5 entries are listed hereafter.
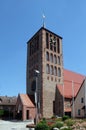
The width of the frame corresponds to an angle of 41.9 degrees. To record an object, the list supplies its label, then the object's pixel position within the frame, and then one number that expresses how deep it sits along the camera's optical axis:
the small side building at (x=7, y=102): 37.34
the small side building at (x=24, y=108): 25.10
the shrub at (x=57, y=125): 13.13
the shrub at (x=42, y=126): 11.95
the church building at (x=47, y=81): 25.60
